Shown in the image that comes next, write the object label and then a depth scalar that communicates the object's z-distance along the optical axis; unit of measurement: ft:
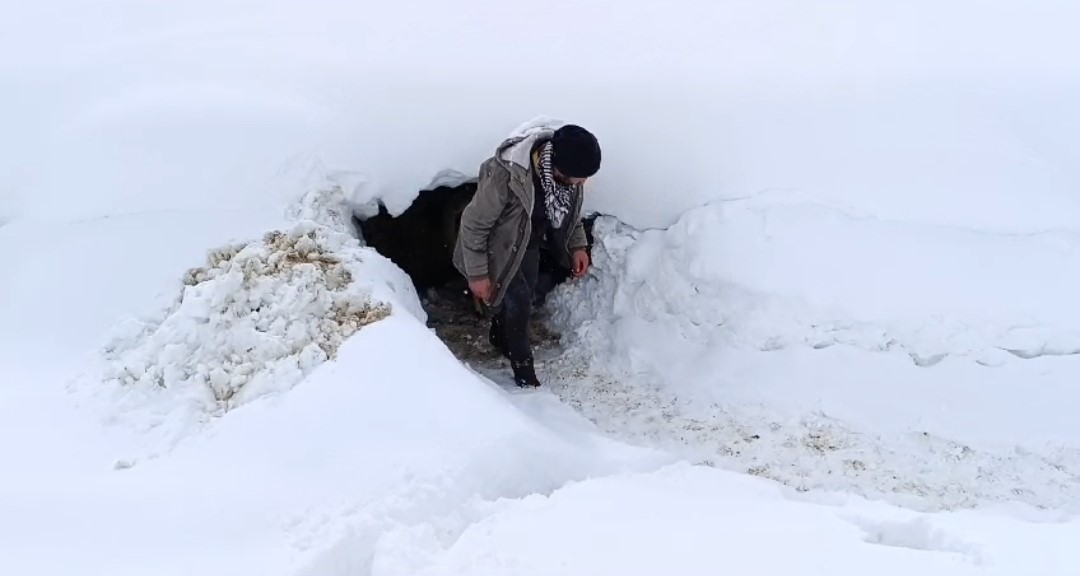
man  12.67
